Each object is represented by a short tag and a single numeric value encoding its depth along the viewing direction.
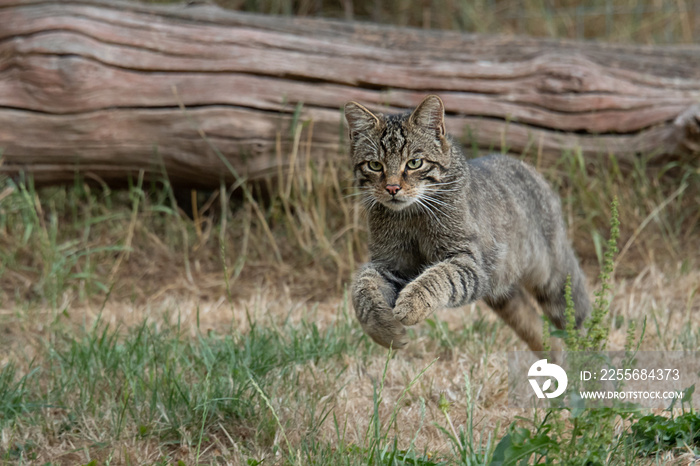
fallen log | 10.77
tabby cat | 6.18
